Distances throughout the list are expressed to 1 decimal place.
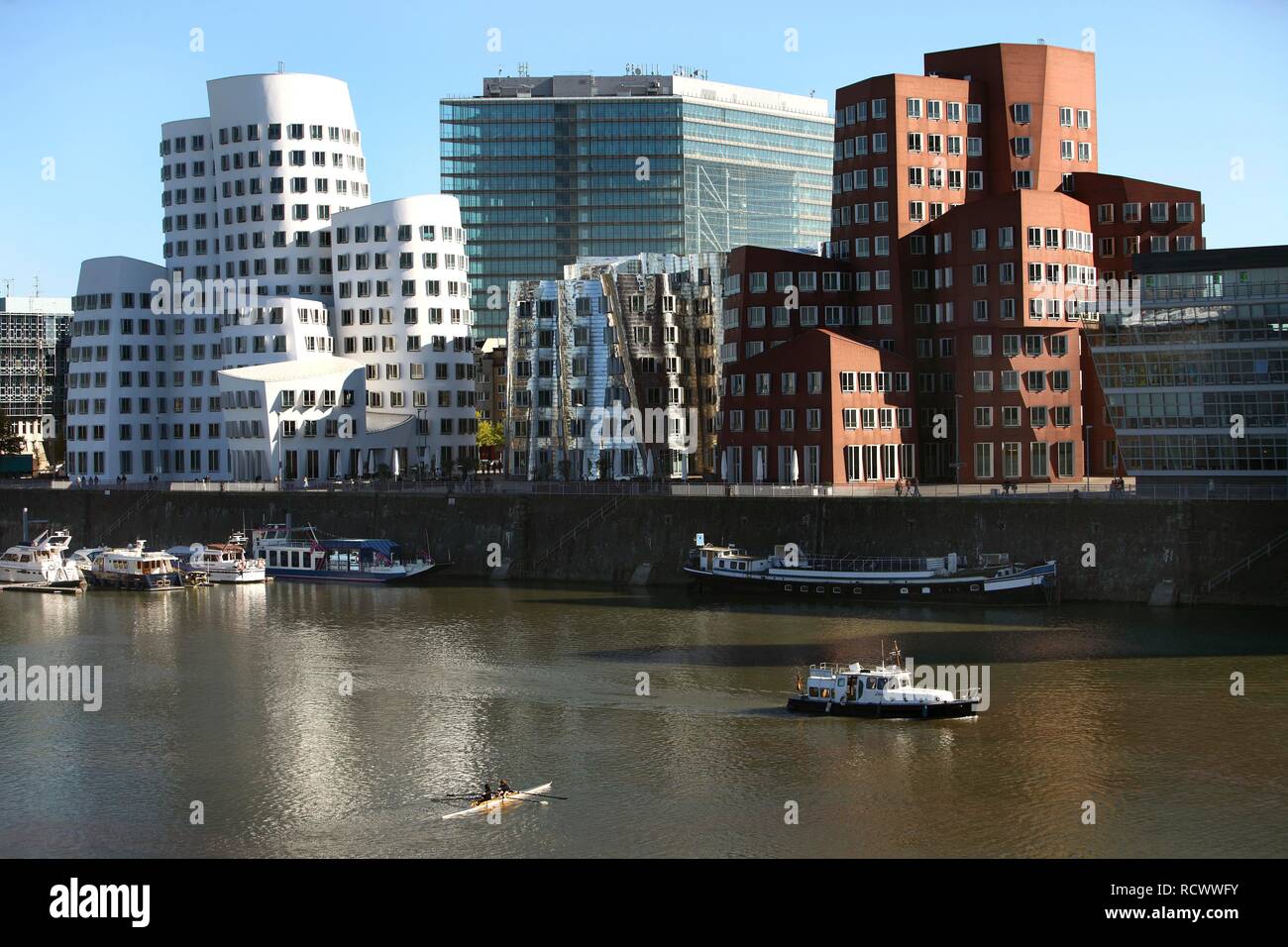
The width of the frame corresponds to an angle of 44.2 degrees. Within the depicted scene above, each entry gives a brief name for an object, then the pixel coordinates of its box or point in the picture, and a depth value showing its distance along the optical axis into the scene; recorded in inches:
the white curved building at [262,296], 7022.6
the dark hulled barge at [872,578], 3973.9
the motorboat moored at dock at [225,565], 5027.1
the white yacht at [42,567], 5034.5
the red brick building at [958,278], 5123.0
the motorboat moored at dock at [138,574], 4921.3
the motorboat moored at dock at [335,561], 4960.6
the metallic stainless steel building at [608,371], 6205.7
